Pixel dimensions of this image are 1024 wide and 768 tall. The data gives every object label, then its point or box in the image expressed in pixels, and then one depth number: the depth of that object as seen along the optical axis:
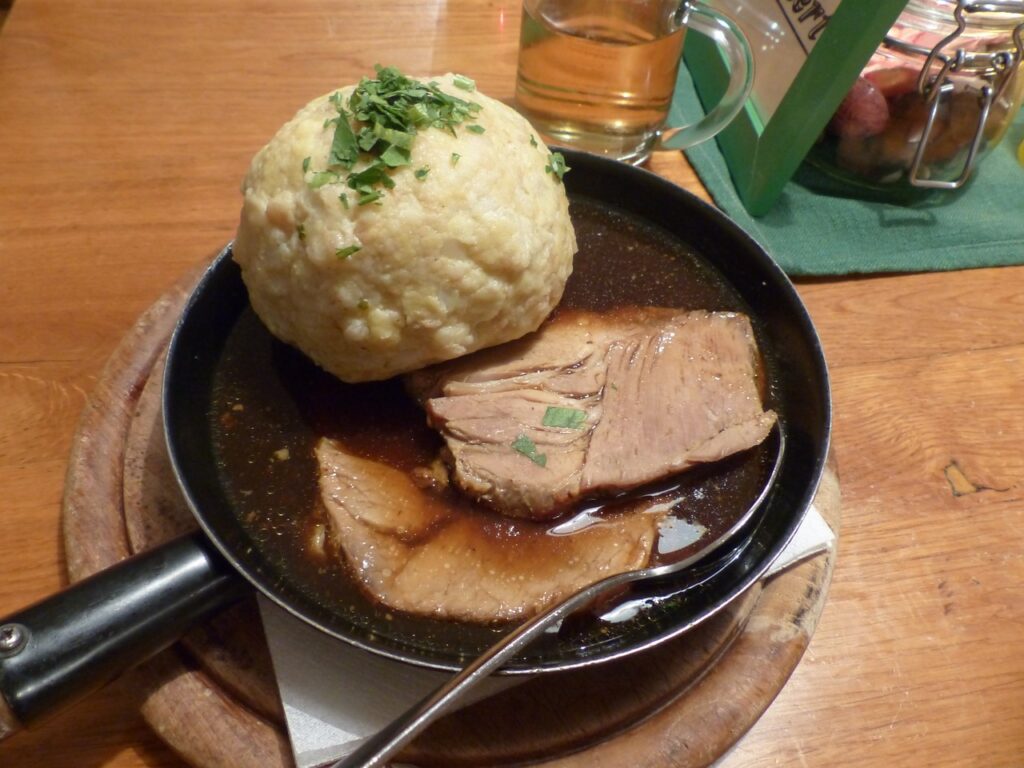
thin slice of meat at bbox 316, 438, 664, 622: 0.29
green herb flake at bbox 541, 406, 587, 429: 0.33
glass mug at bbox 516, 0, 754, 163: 0.43
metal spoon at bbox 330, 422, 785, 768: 0.25
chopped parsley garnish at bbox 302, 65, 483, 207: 0.29
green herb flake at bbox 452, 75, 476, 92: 0.32
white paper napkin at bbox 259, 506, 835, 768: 0.28
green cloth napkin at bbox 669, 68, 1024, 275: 0.45
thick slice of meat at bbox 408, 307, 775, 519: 0.31
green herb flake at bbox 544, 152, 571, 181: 0.33
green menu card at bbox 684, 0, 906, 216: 0.40
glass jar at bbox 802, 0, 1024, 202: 0.41
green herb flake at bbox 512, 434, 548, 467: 0.31
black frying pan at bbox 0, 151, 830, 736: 0.25
